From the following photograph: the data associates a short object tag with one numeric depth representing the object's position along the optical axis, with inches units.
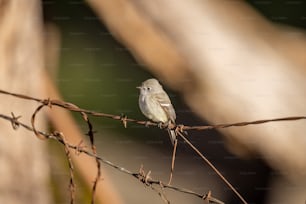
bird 295.3
